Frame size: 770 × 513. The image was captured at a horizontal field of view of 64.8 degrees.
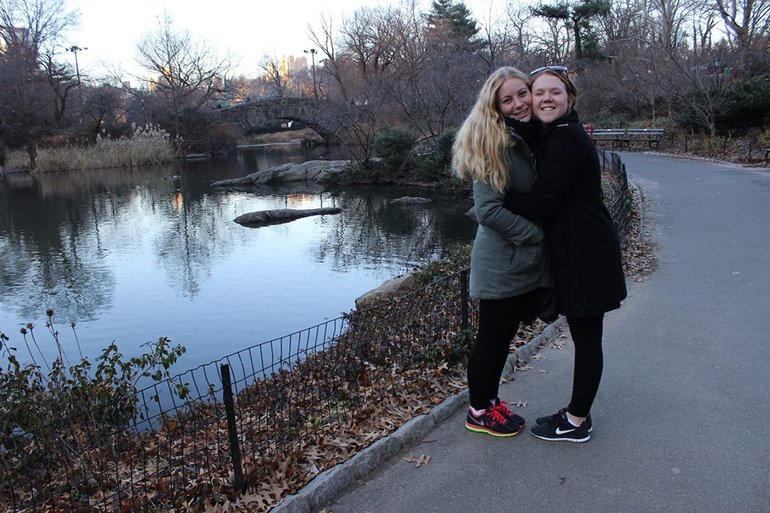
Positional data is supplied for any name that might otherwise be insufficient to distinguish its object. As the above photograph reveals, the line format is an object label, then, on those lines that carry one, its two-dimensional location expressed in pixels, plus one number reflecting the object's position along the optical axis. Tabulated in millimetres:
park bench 27609
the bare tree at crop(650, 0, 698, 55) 30688
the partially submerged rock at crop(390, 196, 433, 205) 20839
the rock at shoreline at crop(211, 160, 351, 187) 28109
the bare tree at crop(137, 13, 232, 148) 46656
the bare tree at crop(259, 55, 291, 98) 83031
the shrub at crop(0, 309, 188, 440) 4613
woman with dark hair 2973
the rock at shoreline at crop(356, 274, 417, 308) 8344
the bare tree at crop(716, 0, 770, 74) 26562
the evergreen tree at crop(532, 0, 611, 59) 40656
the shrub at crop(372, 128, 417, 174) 25234
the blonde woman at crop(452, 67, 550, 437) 3018
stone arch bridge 42900
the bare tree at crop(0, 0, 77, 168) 39719
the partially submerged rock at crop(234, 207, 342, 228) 17906
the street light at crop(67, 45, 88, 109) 48469
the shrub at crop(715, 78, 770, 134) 22891
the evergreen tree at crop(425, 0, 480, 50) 47831
